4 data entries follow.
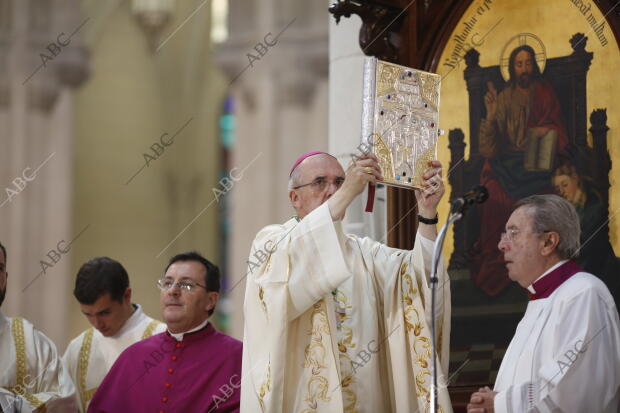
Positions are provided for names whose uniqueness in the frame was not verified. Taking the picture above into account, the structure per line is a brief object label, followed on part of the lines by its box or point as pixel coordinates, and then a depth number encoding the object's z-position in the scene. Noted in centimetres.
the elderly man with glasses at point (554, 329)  894
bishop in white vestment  963
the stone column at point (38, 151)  2675
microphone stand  814
